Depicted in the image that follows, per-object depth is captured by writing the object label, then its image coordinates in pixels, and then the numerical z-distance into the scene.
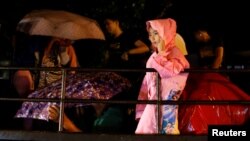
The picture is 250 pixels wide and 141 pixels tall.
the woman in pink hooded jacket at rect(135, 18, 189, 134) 9.08
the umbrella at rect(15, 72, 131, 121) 10.38
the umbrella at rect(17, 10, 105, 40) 12.36
